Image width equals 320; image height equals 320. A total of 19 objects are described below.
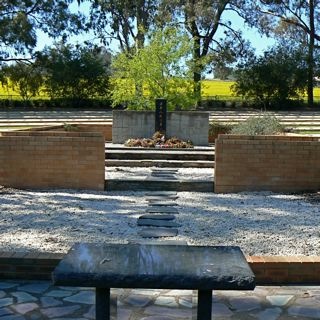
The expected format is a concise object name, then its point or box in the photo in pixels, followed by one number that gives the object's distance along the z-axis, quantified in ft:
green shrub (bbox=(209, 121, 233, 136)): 41.73
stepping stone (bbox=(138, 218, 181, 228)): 15.23
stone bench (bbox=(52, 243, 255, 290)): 7.21
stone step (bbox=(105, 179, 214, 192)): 21.19
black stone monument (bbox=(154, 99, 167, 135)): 39.07
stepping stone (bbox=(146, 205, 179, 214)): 17.17
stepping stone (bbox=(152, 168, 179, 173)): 26.14
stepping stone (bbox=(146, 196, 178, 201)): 19.38
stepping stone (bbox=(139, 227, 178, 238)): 14.10
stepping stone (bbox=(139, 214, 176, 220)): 16.09
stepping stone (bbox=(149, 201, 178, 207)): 18.30
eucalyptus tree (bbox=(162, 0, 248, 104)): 84.18
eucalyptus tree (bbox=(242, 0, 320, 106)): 89.56
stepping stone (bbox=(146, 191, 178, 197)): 20.38
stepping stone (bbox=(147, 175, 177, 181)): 22.55
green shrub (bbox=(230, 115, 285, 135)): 32.83
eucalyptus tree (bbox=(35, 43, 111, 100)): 87.12
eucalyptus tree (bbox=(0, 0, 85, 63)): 85.40
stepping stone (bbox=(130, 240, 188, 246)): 13.22
